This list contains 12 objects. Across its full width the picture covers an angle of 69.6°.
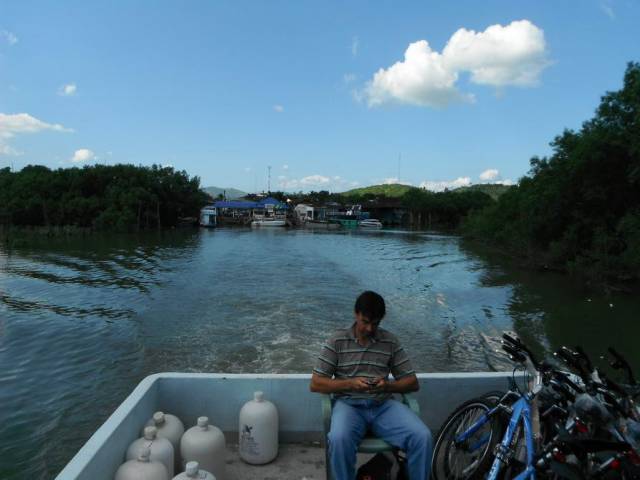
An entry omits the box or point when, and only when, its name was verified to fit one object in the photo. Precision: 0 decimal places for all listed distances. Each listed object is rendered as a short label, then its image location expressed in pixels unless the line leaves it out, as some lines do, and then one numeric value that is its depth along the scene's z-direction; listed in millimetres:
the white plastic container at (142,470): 2586
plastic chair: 2779
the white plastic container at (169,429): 3104
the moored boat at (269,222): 72138
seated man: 2703
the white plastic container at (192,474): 2467
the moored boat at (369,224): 82831
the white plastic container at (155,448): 2793
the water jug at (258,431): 3250
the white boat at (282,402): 3314
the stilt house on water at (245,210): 77781
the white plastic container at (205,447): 2936
